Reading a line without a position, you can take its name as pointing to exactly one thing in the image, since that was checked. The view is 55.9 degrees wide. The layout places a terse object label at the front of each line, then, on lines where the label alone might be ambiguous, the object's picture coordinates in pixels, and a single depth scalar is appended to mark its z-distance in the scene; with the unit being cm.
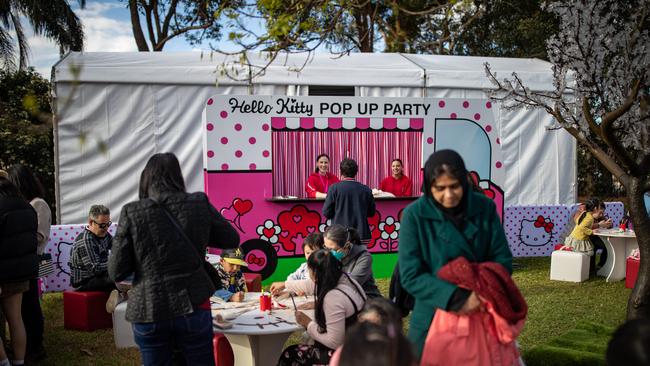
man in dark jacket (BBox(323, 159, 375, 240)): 670
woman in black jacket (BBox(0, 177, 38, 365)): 430
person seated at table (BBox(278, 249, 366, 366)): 339
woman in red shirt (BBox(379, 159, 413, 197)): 833
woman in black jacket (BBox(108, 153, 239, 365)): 294
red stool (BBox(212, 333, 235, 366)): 434
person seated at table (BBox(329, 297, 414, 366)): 194
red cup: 417
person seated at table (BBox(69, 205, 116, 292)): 586
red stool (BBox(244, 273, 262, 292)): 595
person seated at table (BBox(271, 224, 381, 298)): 437
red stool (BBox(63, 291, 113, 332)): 595
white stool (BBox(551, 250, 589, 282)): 816
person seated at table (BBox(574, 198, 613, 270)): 866
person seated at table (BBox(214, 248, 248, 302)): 482
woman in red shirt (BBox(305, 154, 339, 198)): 789
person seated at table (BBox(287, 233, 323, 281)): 457
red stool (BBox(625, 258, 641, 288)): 776
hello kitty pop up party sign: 747
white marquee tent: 934
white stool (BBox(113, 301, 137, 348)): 532
